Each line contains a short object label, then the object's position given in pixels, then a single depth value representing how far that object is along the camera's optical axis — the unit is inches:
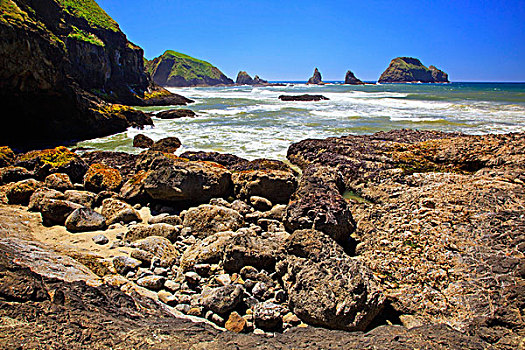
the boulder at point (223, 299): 125.0
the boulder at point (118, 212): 218.7
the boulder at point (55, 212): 202.7
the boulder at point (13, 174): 284.4
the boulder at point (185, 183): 245.0
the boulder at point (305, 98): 1791.3
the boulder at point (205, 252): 159.3
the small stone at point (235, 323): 118.8
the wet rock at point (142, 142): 532.7
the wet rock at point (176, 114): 967.6
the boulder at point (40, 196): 222.4
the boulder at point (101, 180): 284.0
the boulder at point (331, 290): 119.3
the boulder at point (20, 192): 237.3
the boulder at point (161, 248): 162.9
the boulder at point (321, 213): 190.9
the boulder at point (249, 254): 155.3
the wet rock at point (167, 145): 486.0
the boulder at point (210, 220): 199.6
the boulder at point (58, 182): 274.4
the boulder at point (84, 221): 196.9
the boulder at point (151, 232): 189.5
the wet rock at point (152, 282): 140.3
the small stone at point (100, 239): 184.9
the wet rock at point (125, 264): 150.7
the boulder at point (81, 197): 242.8
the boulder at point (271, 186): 255.6
